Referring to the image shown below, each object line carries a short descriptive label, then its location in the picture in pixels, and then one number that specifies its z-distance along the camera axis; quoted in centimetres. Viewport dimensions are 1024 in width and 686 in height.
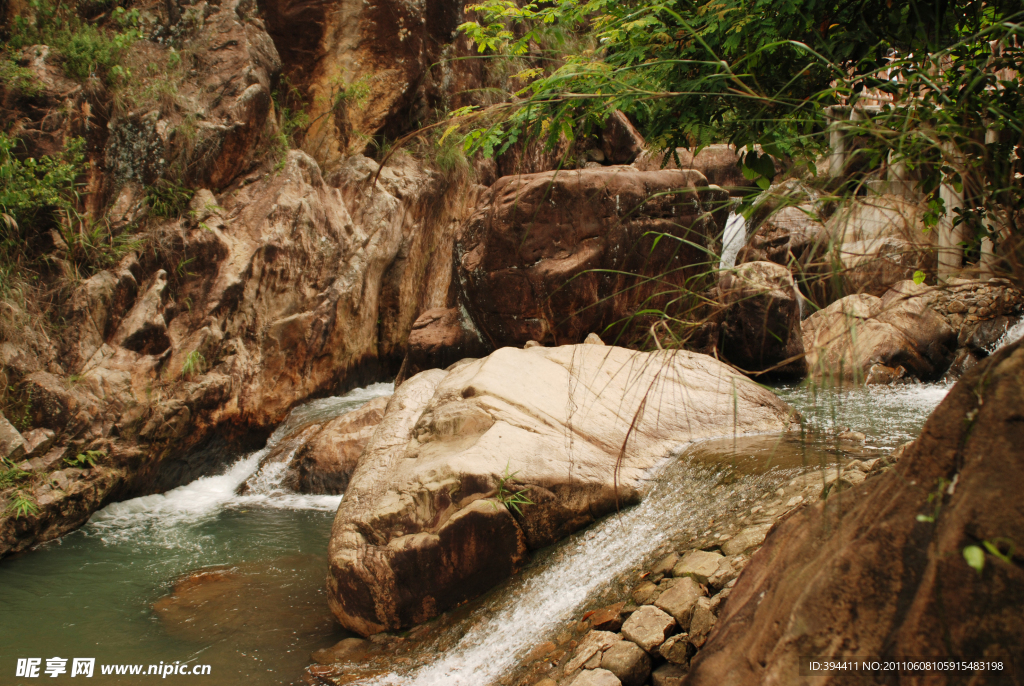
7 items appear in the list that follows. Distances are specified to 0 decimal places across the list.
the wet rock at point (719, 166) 1193
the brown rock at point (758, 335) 782
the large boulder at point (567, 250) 722
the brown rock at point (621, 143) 1232
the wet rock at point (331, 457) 640
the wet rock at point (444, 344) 800
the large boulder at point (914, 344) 745
